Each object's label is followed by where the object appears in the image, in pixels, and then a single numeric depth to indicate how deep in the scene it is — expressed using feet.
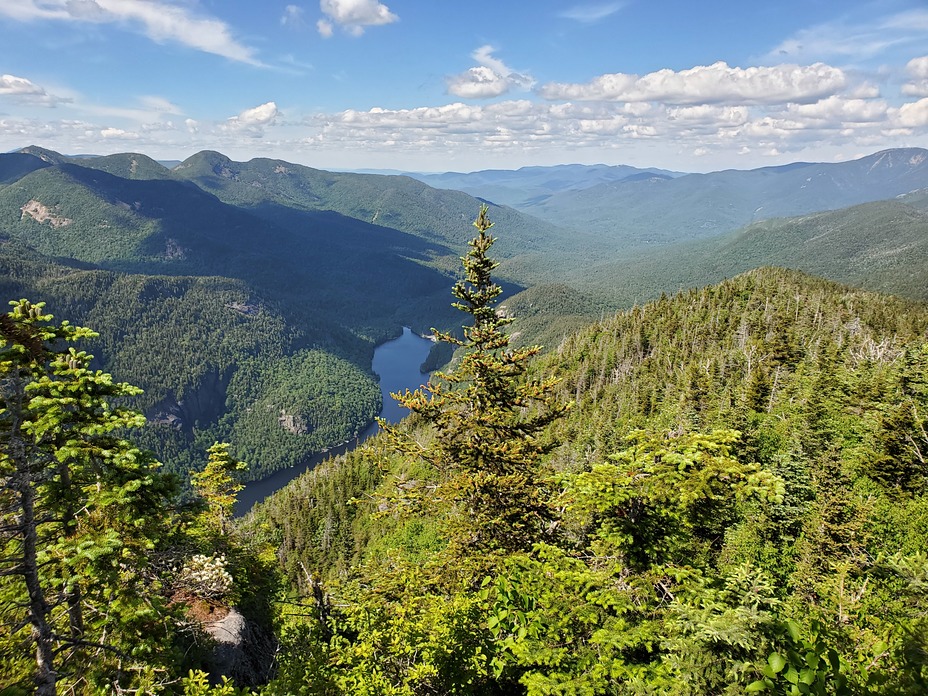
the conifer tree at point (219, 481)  78.69
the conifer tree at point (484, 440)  52.19
